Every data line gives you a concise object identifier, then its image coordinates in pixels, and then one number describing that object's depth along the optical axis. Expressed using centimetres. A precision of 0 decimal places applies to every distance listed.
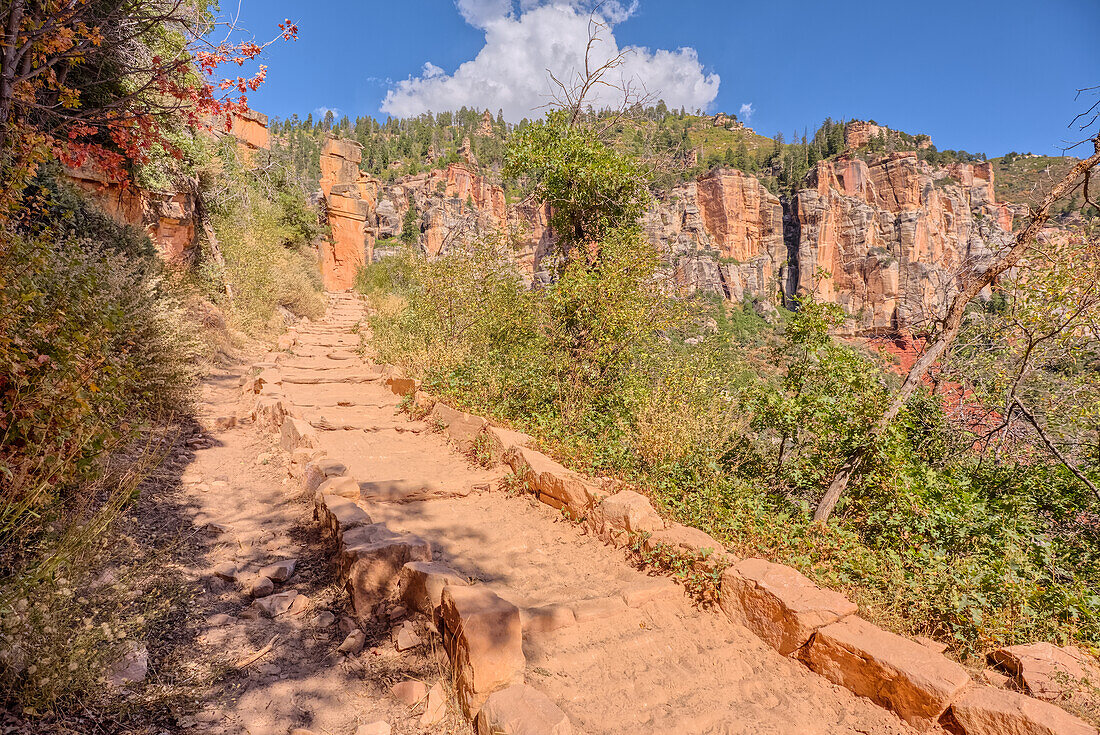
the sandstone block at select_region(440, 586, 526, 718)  224
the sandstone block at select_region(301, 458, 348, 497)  435
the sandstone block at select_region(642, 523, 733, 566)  333
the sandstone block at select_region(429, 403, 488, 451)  589
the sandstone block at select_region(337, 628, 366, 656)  261
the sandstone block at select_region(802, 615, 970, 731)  229
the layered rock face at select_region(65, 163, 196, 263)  808
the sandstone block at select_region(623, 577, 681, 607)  323
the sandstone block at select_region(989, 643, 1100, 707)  228
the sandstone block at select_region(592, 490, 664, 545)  383
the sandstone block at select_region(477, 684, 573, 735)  192
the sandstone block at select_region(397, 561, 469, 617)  272
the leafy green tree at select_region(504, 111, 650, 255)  750
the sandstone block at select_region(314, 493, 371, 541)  342
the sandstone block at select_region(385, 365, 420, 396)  760
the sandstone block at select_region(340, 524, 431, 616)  293
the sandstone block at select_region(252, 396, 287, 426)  598
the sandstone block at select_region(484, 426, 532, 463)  534
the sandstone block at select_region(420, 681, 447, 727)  221
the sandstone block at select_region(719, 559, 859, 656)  279
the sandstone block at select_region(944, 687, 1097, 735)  198
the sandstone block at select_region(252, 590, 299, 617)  287
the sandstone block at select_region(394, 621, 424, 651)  264
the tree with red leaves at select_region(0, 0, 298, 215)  250
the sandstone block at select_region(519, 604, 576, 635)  282
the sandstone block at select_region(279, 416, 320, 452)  518
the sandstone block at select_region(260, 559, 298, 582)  319
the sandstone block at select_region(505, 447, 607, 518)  430
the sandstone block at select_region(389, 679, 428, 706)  232
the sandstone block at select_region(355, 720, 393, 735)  205
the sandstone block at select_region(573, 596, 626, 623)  302
